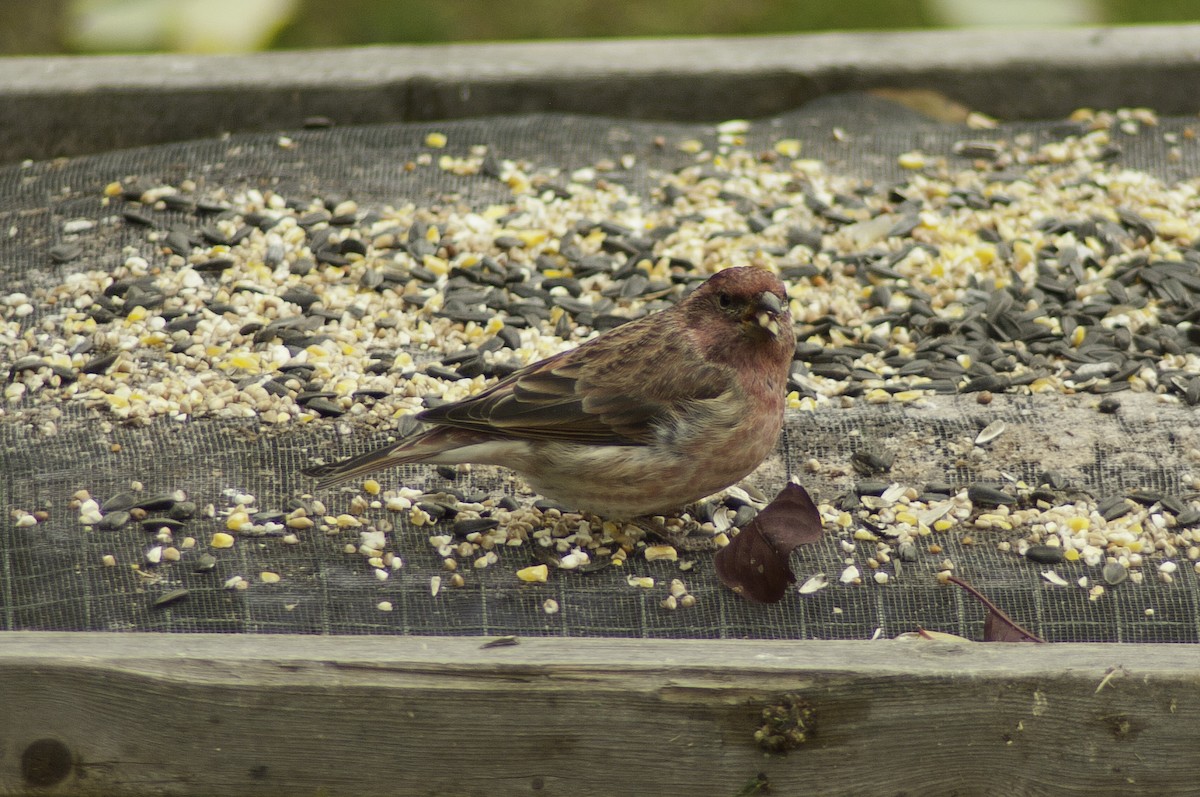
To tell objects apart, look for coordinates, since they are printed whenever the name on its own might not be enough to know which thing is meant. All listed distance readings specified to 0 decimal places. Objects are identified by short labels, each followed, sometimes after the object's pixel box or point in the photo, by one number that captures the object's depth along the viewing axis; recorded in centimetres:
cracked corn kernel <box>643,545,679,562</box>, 661
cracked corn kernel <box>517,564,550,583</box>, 646
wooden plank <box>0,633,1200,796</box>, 468
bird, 652
